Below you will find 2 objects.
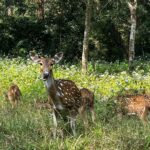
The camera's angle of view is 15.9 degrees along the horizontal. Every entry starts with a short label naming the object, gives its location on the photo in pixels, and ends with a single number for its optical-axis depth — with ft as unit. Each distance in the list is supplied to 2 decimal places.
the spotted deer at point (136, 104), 37.97
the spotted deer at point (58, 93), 30.66
